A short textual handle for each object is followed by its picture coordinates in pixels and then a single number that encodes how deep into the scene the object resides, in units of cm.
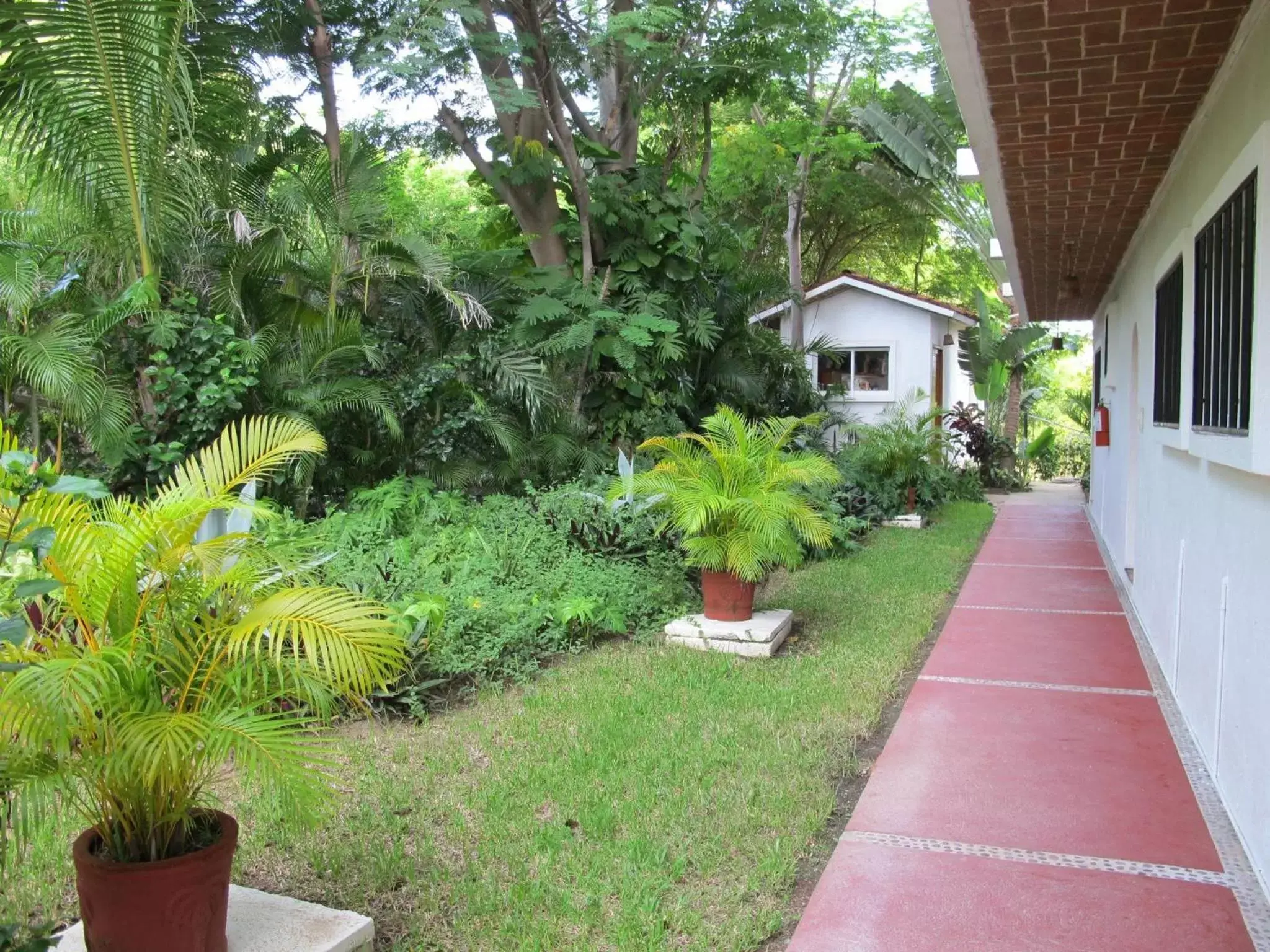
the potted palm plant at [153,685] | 234
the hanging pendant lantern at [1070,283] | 853
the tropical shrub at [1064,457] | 2130
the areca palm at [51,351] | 717
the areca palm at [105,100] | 638
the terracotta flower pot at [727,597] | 646
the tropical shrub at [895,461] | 1269
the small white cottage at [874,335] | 1733
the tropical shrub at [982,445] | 1769
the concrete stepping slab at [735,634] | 621
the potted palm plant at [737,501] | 629
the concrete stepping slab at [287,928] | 273
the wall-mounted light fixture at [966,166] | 729
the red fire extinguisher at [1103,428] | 1003
